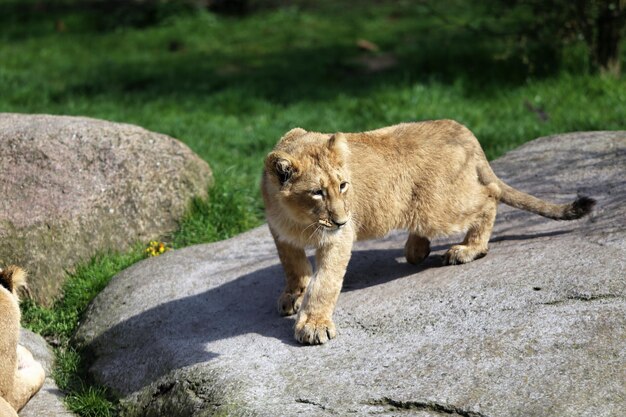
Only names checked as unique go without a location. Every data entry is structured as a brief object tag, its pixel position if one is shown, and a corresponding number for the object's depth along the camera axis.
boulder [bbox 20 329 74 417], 11.77
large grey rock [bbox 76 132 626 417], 9.64
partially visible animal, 10.80
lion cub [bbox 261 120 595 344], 11.11
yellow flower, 15.62
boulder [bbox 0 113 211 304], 14.66
